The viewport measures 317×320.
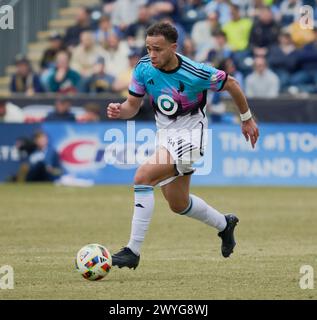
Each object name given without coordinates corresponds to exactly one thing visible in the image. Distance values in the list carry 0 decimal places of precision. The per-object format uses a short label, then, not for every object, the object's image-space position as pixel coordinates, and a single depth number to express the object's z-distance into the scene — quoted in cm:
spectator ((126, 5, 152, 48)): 2394
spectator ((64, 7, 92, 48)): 2495
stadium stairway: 2527
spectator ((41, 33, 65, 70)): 2417
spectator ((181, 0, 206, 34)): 2408
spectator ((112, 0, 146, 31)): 2483
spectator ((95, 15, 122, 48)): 2417
